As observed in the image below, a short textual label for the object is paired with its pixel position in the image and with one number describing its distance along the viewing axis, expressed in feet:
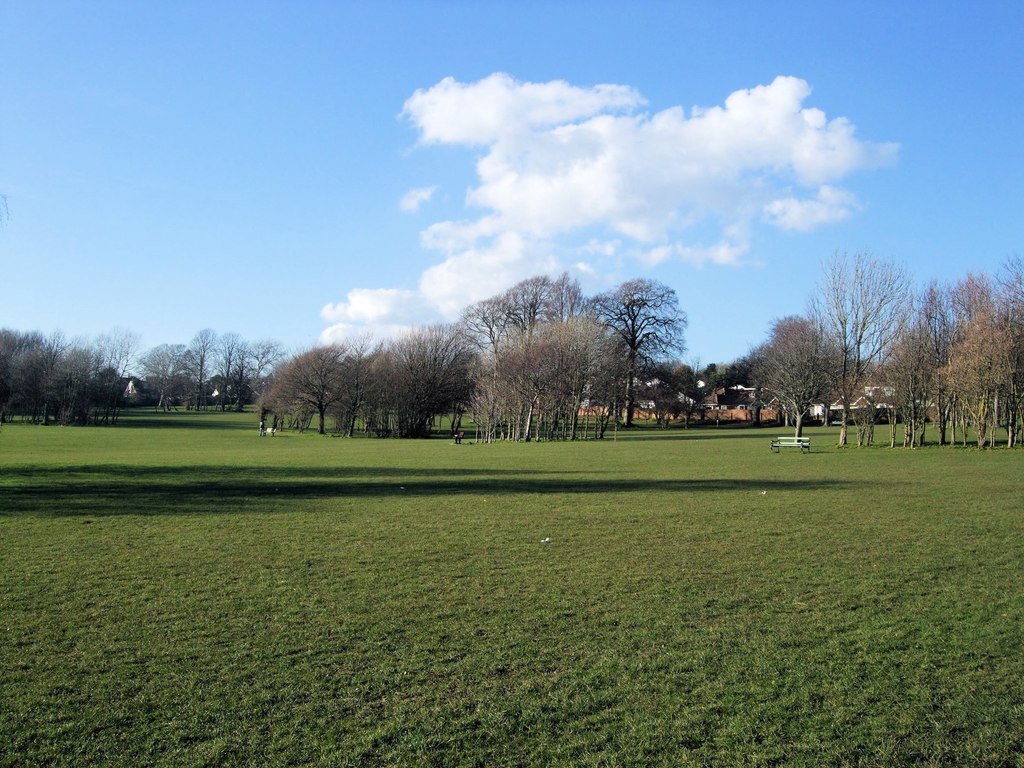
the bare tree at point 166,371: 435.12
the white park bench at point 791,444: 131.95
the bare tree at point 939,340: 142.51
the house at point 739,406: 321.52
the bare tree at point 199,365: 441.27
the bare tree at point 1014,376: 128.77
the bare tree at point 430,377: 229.04
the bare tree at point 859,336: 161.58
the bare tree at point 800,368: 201.77
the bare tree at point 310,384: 245.24
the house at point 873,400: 144.66
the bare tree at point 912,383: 142.20
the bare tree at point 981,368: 128.36
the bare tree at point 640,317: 241.96
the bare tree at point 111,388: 300.40
